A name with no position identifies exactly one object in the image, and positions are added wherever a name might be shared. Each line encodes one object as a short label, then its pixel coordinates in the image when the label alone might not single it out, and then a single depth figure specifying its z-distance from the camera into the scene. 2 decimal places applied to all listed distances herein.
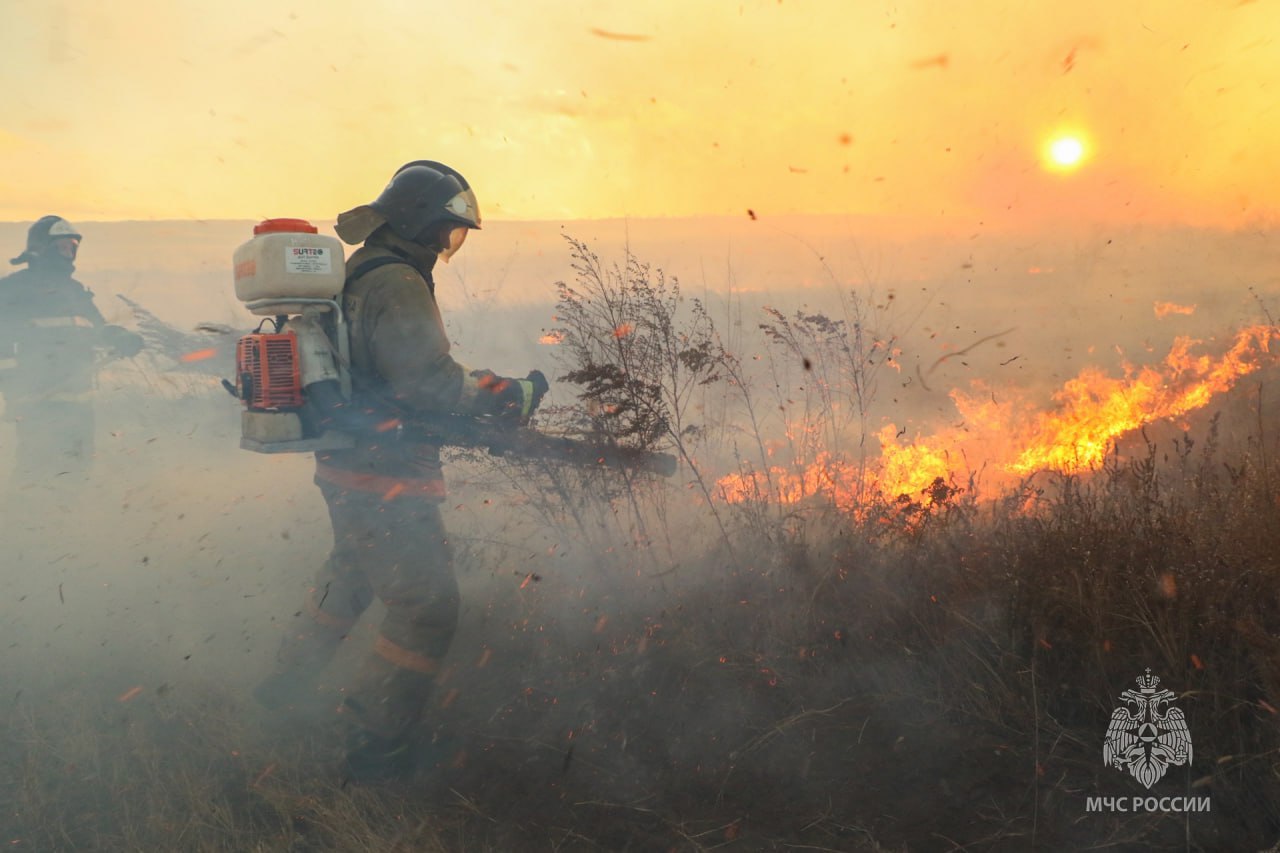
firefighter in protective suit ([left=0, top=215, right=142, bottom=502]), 6.57
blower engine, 3.07
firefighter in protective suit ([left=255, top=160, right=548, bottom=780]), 3.14
